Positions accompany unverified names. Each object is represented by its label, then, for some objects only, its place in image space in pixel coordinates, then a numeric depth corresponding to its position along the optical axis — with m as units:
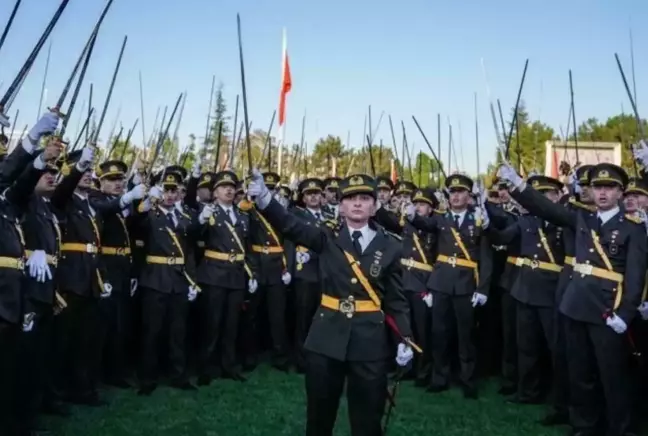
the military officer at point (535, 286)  7.87
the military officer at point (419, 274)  9.09
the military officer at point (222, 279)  8.73
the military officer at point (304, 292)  9.57
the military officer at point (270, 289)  9.57
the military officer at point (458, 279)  8.55
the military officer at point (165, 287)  8.10
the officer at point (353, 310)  5.00
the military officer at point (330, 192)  10.71
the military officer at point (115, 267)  7.95
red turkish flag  9.99
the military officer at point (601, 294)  6.13
